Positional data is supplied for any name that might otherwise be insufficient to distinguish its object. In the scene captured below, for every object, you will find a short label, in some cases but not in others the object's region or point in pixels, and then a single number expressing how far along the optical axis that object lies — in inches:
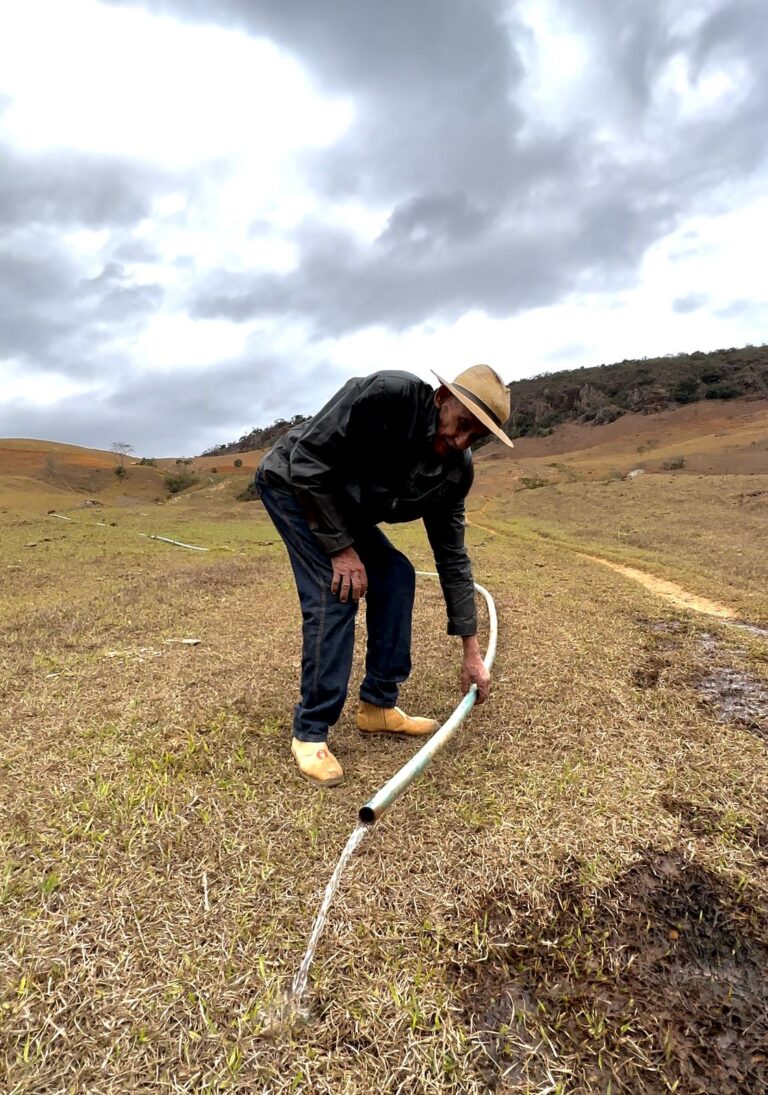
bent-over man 112.3
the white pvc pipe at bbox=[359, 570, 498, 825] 87.4
